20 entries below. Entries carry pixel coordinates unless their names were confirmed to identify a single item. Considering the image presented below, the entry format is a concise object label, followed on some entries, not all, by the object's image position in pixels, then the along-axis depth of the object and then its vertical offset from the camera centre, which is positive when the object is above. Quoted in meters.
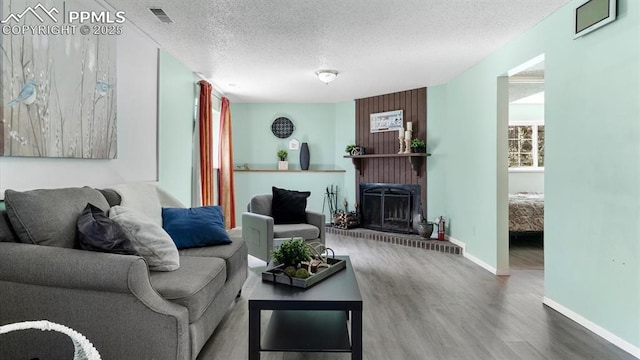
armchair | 3.80 -0.58
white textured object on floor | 1.02 -0.48
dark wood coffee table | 1.81 -0.79
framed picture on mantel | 6.00 +0.92
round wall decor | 6.91 +0.93
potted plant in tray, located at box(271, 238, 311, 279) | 2.26 -0.48
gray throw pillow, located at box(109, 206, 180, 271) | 2.09 -0.37
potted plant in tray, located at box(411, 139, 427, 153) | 5.61 +0.46
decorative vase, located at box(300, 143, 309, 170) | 6.74 +0.35
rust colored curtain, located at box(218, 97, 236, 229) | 5.86 +0.10
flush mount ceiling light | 4.69 +1.30
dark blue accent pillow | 2.74 -0.39
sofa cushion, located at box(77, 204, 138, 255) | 1.85 -0.30
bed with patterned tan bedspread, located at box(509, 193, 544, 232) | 5.12 -0.58
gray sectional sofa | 1.68 -0.59
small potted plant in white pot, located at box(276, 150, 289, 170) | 6.78 +0.30
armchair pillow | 4.35 -0.38
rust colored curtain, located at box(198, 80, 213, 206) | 4.80 +0.44
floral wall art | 2.01 +0.58
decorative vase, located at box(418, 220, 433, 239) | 5.38 -0.78
